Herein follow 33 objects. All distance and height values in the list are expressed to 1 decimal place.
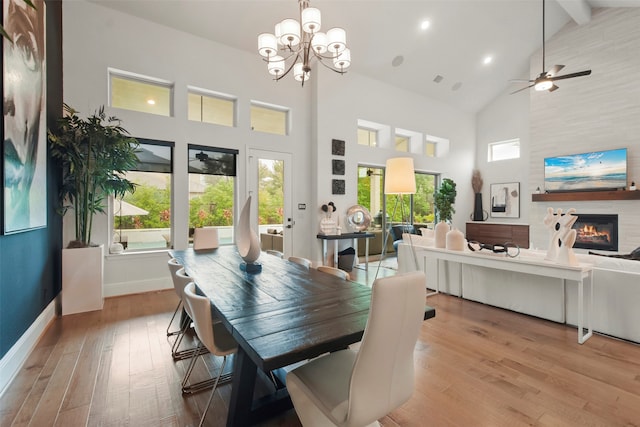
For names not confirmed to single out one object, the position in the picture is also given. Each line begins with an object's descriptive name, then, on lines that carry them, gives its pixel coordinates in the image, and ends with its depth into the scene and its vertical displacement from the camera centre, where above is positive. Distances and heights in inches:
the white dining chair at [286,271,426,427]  41.9 -24.0
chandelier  99.4 +61.5
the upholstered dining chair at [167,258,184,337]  80.0 -15.5
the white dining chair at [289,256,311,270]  107.0 -17.3
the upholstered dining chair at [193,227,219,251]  142.8 -11.5
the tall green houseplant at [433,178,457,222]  296.8 +16.5
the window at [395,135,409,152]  287.9 +69.4
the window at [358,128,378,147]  262.2 +69.0
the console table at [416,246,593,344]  105.8 -20.7
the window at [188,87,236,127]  184.7 +68.1
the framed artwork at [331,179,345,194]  230.1 +22.0
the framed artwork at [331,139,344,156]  229.5 +52.2
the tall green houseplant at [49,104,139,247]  129.7 +23.7
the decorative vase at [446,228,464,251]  147.6 -12.9
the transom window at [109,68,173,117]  163.0 +68.7
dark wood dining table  46.3 -19.3
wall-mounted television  221.9 +34.4
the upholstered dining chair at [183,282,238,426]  59.8 -23.7
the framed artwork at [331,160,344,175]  230.5 +37.2
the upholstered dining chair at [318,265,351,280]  89.2 -18.0
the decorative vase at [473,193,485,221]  325.4 +6.3
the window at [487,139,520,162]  308.3 +68.8
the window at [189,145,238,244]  183.9 +16.7
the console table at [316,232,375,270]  214.5 -16.9
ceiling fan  160.4 +73.4
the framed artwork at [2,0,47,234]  78.6 +28.8
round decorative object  237.3 -2.6
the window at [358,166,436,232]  262.2 +13.9
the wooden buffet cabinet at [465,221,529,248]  290.2 -18.3
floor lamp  167.3 +21.1
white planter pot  131.7 -29.2
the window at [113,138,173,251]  166.1 +5.5
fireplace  224.4 -13.0
